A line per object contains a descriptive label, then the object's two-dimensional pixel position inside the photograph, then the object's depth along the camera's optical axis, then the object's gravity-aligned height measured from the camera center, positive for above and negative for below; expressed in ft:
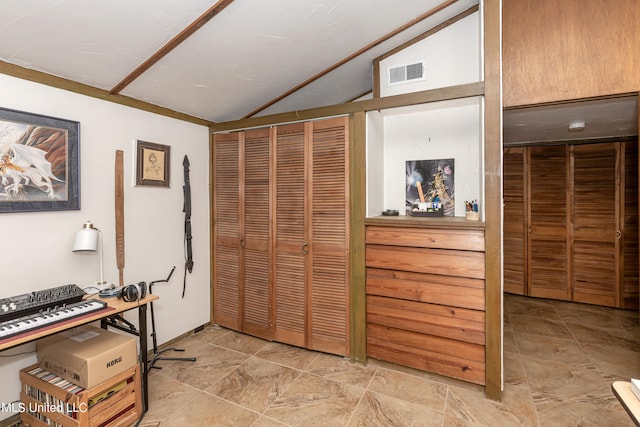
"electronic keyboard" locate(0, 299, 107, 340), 5.14 -1.85
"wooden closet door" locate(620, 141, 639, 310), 12.95 -0.89
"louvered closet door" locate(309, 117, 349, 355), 8.83 -0.76
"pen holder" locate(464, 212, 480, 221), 7.61 -0.14
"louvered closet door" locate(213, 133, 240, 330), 10.59 -0.62
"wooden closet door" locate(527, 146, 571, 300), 14.16 -0.62
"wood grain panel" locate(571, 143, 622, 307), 13.28 -0.64
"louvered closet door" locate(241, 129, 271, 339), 10.00 -0.73
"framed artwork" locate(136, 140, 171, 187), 8.86 +1.47
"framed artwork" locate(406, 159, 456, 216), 8.98 +0.86
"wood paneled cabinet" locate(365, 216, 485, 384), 7.39 -2.10
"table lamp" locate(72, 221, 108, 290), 6.95 -0.55
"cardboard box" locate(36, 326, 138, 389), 5.72 -2.72
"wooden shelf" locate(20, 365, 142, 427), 5.57 -3.61
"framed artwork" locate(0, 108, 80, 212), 6.43 +1.14
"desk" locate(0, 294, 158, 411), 4.97 -1.96
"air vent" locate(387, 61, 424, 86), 9.32 +4.19
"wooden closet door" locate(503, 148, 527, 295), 14.84 -0.39
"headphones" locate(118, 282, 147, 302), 6.63 -1.69
